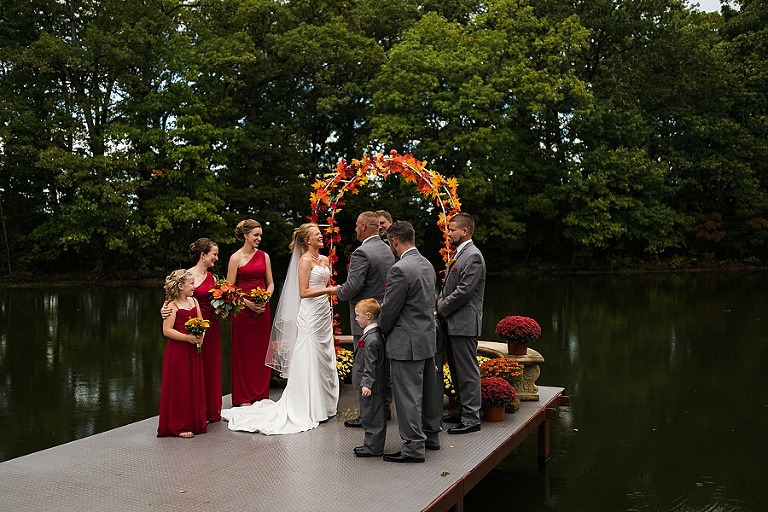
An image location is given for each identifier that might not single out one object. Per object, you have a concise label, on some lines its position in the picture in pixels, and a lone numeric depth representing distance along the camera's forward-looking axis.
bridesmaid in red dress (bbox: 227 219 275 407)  8.62
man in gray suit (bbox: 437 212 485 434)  7.22
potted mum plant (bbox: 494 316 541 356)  8.77
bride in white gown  7.69
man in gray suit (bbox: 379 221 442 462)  6.32
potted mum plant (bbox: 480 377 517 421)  7.64
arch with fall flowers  9.16
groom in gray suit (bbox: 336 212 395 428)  7.42
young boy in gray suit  6.46
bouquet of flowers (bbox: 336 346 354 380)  9.70
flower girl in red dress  7.23
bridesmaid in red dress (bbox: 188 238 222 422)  7.87
